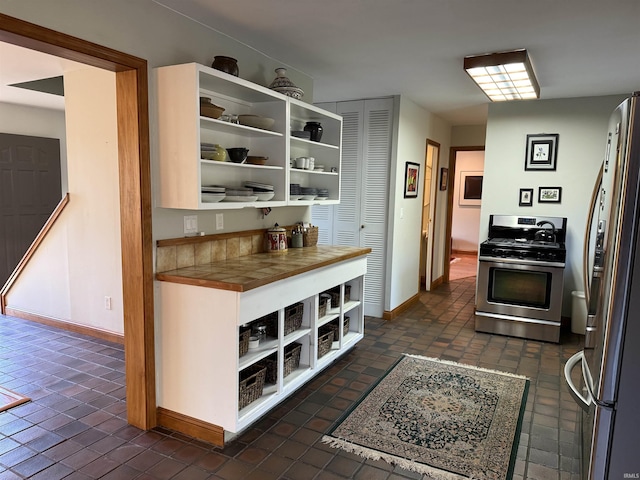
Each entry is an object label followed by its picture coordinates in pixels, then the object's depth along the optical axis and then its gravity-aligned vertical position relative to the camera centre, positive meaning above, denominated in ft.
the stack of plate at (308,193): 11.43 +0.10
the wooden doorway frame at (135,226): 7.65 -0.59
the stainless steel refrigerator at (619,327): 5.00 -1.45
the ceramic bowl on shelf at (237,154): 9.01 +0.85
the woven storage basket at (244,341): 8.14 -2.72
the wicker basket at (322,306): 10.86 -2.72
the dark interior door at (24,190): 17.20 +0.04
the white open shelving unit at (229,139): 7.75 +1.27
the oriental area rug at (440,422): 7.55 -4.44
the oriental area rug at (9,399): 9.13 -4.44
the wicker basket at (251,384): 8.07 -3.56
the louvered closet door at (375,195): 15.39 +0.12
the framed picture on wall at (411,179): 16.19 +0.73
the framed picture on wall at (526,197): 15.56 +0.15
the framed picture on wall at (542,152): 15.06 +1.72
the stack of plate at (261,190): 9.58 +0.12
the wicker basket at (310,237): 12.25 -1.13
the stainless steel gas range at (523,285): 13.69 -2.68
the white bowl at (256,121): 9.31 +1.60
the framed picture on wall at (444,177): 21.16 +1.07
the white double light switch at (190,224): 8.81 -0.60
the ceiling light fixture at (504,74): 10.32 +3.30
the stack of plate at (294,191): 10.87 +0.13
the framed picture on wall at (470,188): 30.42 +0.84
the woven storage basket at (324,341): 10.96 -3.64
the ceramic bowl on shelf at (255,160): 9.73 +0.78
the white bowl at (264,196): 9.63 -0.01
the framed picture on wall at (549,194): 15.15 +0.27
